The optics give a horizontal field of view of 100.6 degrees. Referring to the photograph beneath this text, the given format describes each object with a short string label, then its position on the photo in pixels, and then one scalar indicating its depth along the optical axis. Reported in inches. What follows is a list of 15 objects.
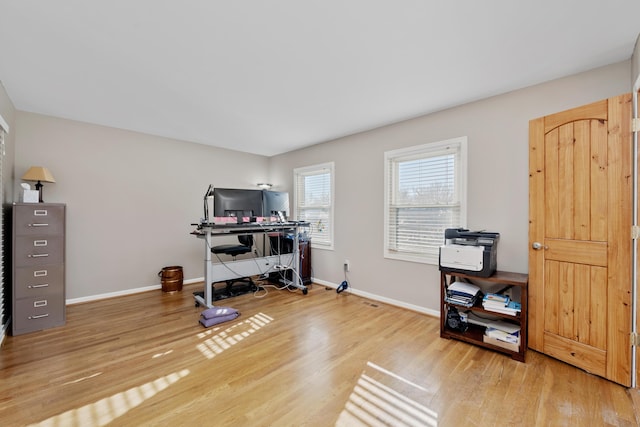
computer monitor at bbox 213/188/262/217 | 125.6
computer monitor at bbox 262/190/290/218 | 143.6
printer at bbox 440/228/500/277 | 93.1
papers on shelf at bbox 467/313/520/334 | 91.7
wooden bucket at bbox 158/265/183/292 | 156.3
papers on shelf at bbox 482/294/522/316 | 88.8
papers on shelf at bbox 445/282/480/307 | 97.0
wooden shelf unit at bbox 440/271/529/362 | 85.7
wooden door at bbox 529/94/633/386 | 73.8
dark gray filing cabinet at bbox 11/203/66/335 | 102.3
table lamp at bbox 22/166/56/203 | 115.0
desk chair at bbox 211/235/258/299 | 149.4
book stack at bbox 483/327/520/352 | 87.1
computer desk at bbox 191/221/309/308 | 127.9
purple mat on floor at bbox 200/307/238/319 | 113.5
